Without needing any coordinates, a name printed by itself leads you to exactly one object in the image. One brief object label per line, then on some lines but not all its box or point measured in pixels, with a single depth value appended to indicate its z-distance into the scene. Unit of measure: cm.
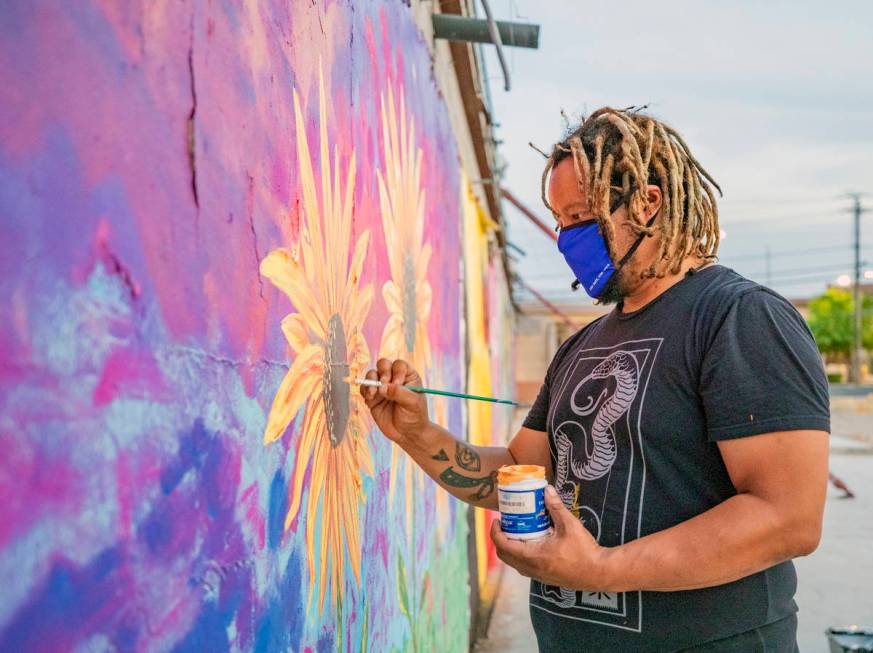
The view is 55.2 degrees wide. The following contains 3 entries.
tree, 4797
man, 151
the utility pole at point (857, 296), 4088
